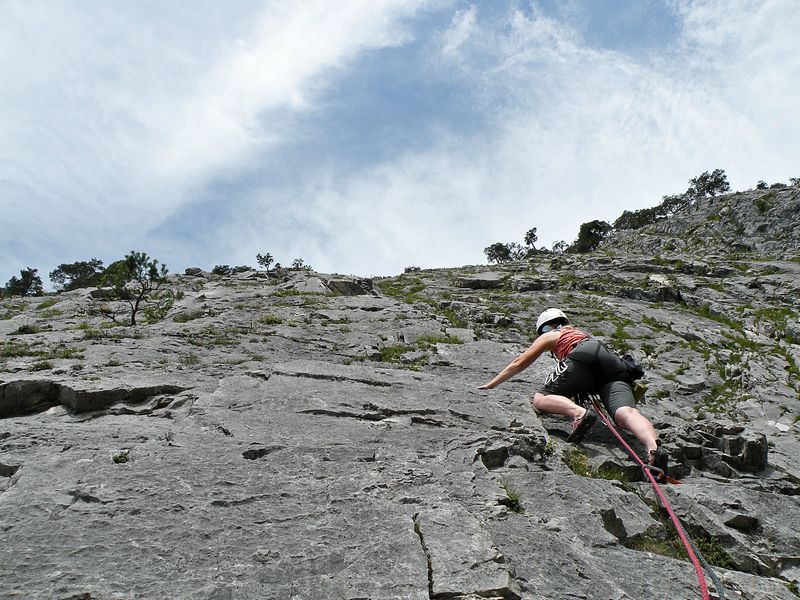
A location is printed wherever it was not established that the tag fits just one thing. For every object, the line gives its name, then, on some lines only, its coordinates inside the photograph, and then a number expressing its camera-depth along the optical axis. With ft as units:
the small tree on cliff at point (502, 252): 363.44
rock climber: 21.84
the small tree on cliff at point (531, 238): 362.12
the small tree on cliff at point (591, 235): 330.30
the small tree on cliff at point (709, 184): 332.39
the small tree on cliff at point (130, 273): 67.10
